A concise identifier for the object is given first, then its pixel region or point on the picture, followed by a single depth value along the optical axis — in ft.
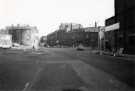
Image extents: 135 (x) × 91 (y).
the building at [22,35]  259.12
